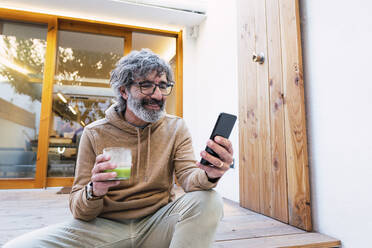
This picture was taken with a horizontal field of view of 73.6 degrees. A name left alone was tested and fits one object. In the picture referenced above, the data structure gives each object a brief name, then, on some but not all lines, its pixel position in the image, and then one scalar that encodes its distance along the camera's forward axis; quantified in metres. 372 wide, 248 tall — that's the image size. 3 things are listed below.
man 0.89
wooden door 1.58
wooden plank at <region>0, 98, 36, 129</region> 3.08
